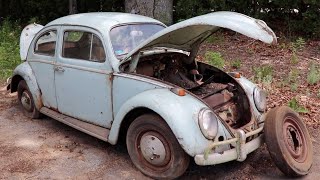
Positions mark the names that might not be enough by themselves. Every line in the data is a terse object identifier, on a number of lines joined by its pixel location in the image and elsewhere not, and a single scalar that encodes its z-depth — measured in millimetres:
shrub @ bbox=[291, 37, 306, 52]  8938
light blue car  3934
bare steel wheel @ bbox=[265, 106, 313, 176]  4008
